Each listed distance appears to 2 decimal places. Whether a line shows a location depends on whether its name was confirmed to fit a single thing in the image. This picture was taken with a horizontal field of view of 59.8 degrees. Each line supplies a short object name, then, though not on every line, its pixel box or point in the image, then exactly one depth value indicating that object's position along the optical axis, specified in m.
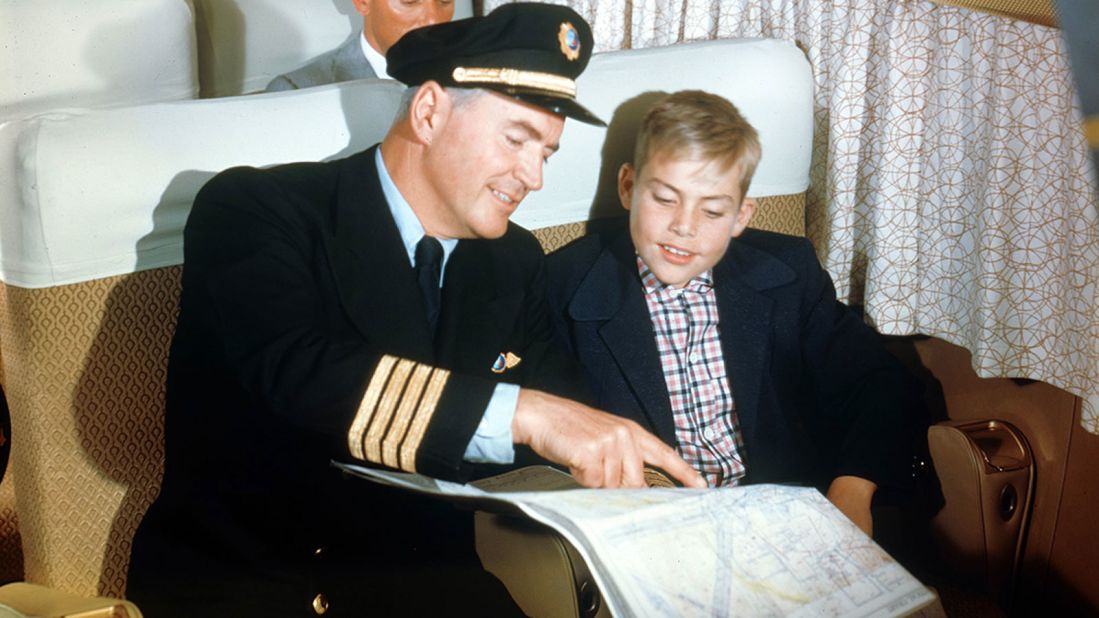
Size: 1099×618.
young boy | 1.12
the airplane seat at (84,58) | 1.17
